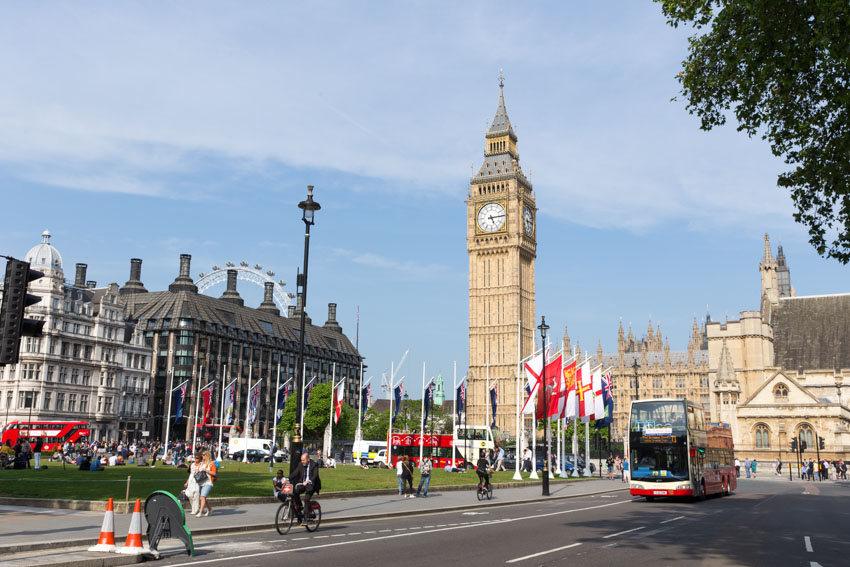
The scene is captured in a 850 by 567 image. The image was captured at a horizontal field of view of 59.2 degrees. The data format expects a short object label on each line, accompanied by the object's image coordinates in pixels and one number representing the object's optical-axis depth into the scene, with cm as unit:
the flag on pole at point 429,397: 5312
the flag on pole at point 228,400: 5897
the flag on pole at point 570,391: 4362
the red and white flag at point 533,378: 4144
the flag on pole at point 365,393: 5869
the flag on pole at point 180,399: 6107
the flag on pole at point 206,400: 5802
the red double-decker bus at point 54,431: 6334
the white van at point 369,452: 6756
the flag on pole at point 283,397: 6625
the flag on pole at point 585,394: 4693
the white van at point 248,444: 7044
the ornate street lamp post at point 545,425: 3466
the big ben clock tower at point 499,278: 12000
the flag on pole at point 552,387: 4244
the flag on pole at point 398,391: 5431
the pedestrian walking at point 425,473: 3012
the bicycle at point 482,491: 3069
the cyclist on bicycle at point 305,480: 1848
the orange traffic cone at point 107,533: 1412
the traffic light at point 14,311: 1184
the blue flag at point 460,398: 5478
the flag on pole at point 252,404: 6172
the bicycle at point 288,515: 1795
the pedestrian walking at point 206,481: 2075
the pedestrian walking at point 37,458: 3975
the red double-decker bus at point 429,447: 6387
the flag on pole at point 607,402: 5106
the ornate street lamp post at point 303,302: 1985
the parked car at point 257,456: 6950
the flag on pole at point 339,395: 5759
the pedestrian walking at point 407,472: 2995
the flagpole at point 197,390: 10338
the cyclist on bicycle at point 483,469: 2973
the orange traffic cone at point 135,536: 1375
